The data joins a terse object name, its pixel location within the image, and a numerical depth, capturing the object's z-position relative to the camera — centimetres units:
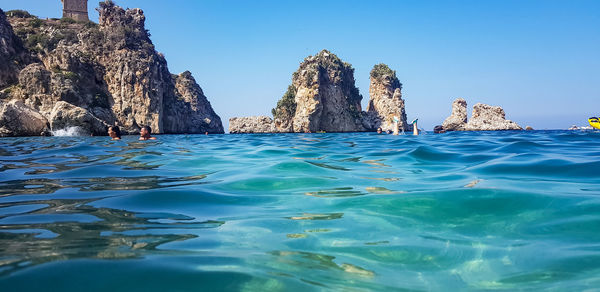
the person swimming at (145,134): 1639
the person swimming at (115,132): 1725
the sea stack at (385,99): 8238
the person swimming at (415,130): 2472
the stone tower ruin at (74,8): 7338
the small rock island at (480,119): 6838
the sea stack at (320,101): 7519
